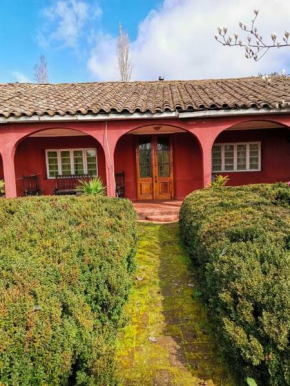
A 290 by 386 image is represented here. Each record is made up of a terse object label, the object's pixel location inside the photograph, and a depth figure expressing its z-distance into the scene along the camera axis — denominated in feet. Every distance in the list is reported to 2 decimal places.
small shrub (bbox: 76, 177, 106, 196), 27.25
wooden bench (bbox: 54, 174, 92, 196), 35.14
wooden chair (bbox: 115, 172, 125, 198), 34.48
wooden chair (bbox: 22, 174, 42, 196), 33.71
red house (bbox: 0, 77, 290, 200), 31.89
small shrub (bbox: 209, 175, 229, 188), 27.09
